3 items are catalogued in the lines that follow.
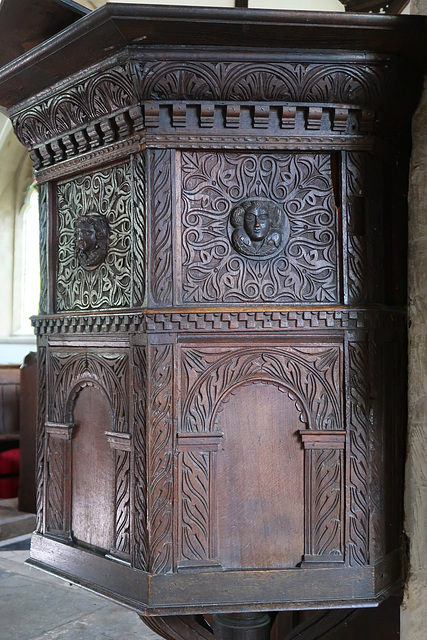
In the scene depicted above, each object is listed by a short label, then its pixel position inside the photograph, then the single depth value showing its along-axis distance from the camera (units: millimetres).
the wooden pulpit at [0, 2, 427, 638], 1594
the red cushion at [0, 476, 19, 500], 5711
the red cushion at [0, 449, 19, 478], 5688
